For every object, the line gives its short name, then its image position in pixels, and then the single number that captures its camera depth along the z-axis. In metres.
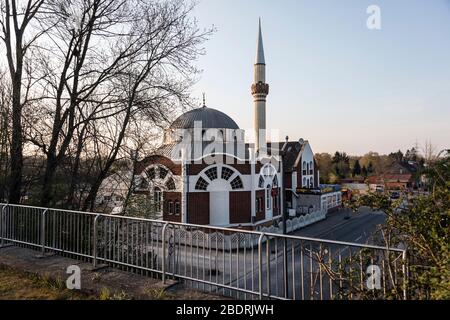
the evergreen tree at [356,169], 78.00
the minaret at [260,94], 32.28
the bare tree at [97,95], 10.73
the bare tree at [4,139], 10.10
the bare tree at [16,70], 10.16
